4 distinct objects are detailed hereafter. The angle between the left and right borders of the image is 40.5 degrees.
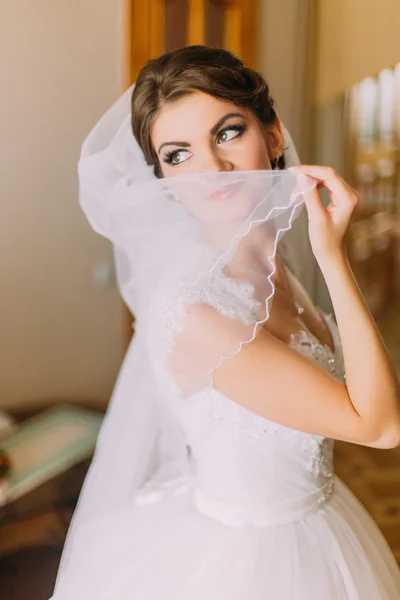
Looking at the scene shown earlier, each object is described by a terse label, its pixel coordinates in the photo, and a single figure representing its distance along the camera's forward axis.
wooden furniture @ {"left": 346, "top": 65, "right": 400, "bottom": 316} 3.93
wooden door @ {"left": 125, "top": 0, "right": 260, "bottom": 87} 1.84
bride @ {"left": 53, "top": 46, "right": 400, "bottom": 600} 0.74
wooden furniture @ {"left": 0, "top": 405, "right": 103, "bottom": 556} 1.32
